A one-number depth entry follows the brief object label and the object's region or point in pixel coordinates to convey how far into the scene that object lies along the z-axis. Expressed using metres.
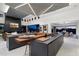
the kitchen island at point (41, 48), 1.36
